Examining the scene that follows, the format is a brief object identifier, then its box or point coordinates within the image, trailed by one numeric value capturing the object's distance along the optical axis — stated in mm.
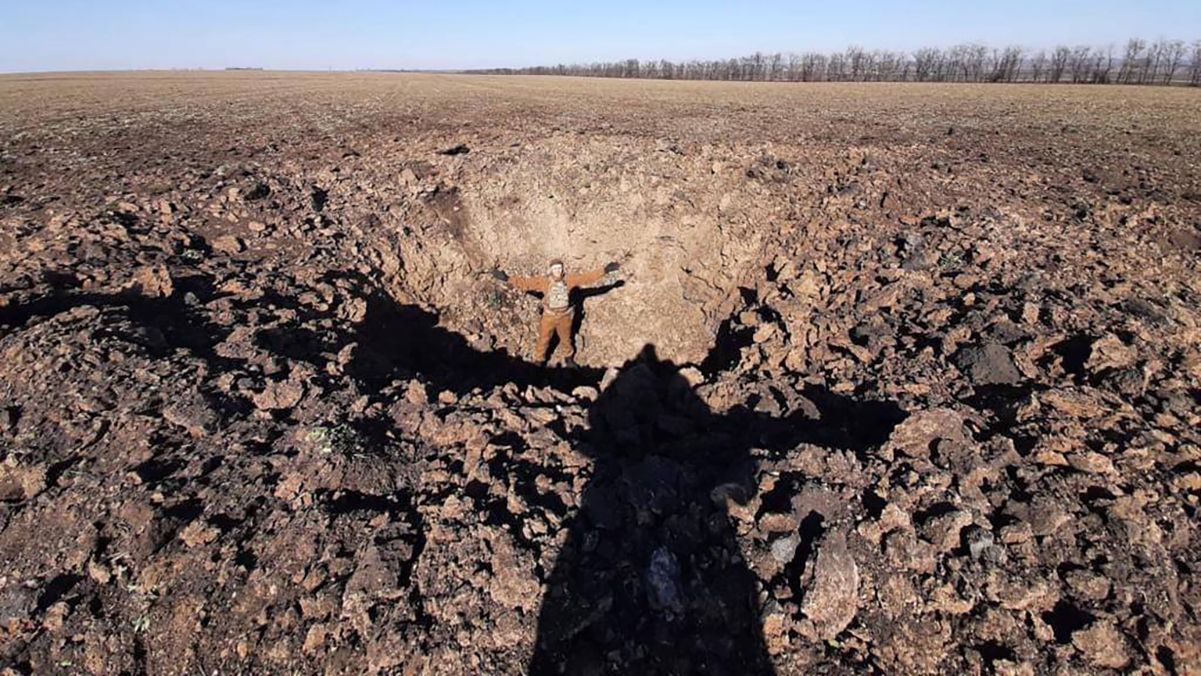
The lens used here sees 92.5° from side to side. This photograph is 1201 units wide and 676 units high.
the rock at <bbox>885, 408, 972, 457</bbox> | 3562
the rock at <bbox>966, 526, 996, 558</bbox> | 2930
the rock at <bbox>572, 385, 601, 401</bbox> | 4848
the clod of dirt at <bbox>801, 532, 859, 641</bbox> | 2750
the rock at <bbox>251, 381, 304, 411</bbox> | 4055
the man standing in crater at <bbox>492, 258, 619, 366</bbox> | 6938
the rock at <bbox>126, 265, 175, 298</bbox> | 5352
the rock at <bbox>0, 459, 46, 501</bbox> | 3234
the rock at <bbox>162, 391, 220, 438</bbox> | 3723
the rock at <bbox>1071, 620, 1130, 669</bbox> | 2514
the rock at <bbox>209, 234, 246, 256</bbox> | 6551
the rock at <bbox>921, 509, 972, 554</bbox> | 2975
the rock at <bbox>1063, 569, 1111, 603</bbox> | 2723
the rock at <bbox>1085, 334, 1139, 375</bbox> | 4168
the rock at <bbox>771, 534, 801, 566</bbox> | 3010
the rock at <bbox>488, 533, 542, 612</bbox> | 2824
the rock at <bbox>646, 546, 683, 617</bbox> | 2873
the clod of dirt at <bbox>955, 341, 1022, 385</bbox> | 4258
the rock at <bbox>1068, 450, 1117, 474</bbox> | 3275
